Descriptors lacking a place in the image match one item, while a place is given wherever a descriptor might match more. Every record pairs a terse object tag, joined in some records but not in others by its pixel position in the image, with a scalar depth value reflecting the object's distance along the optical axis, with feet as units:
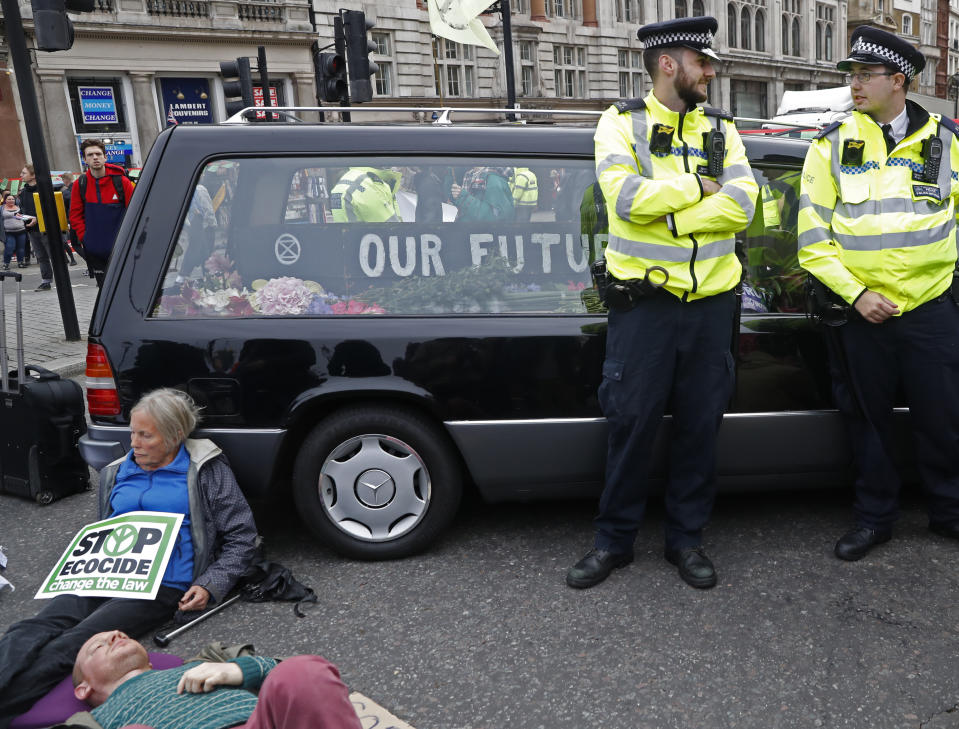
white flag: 36.17
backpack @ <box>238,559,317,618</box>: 11.25
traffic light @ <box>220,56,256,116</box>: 37.86
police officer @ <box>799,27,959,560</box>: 10.97
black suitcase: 14.69
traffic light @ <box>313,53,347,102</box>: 37.22
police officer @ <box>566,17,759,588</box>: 10.41
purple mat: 8.67
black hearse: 11.60
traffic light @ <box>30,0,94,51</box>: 25.57
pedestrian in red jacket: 27.45
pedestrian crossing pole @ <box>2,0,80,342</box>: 26.14
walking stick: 10.38
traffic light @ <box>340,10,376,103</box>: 35.81
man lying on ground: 6.41
